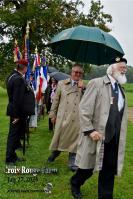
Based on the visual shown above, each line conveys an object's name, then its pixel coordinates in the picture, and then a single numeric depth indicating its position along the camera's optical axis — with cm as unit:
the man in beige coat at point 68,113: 804
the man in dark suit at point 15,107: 848
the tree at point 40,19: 3575
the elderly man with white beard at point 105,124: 597
